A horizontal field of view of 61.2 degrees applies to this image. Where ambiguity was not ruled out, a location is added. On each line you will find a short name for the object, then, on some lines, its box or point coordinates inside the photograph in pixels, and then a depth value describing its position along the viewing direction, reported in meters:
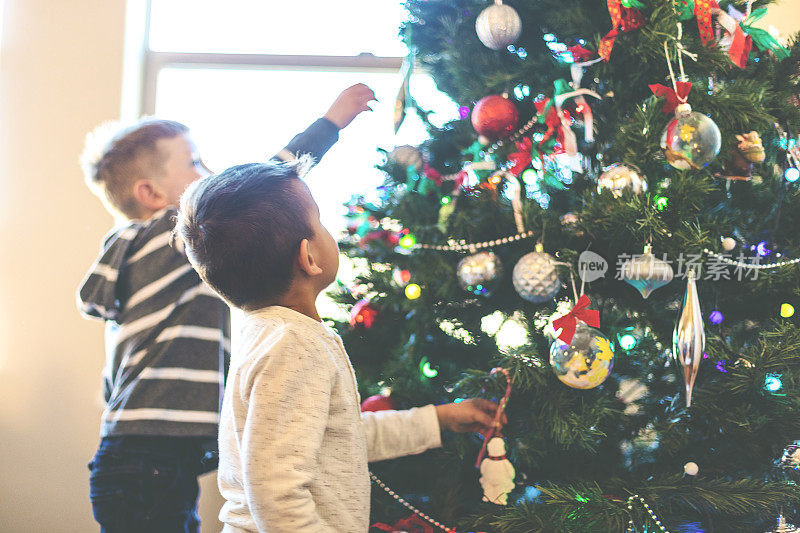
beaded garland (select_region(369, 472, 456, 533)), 1.12
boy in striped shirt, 1.15
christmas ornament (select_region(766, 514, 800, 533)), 1.08
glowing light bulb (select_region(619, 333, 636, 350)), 1.17
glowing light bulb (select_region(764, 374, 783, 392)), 1.08
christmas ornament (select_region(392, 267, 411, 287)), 1.21
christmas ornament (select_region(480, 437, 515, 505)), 1.05
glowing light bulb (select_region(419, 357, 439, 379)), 1.23
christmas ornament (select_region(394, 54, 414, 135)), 1.32
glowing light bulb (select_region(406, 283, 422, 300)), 1.18
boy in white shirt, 0.81
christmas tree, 1.04
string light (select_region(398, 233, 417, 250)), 1.20
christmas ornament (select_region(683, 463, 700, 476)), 1.06
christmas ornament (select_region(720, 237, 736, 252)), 1.12
